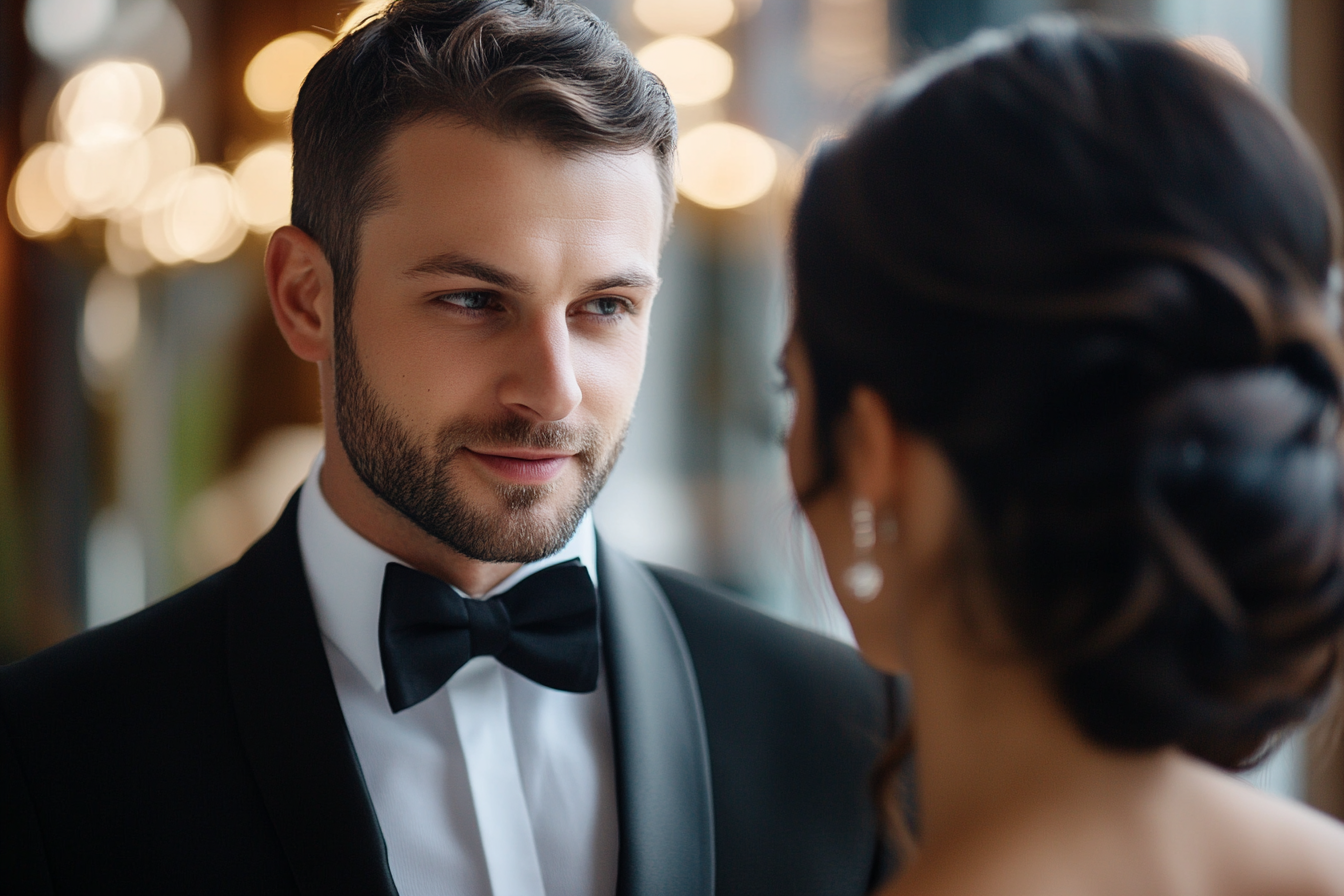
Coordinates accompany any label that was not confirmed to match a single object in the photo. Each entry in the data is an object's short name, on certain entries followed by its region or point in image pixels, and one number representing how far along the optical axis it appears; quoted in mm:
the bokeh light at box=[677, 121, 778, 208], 5070
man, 1316
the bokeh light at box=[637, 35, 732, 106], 5051
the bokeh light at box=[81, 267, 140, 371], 5273
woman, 840
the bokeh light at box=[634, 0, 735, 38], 5254
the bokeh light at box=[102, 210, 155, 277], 5008
